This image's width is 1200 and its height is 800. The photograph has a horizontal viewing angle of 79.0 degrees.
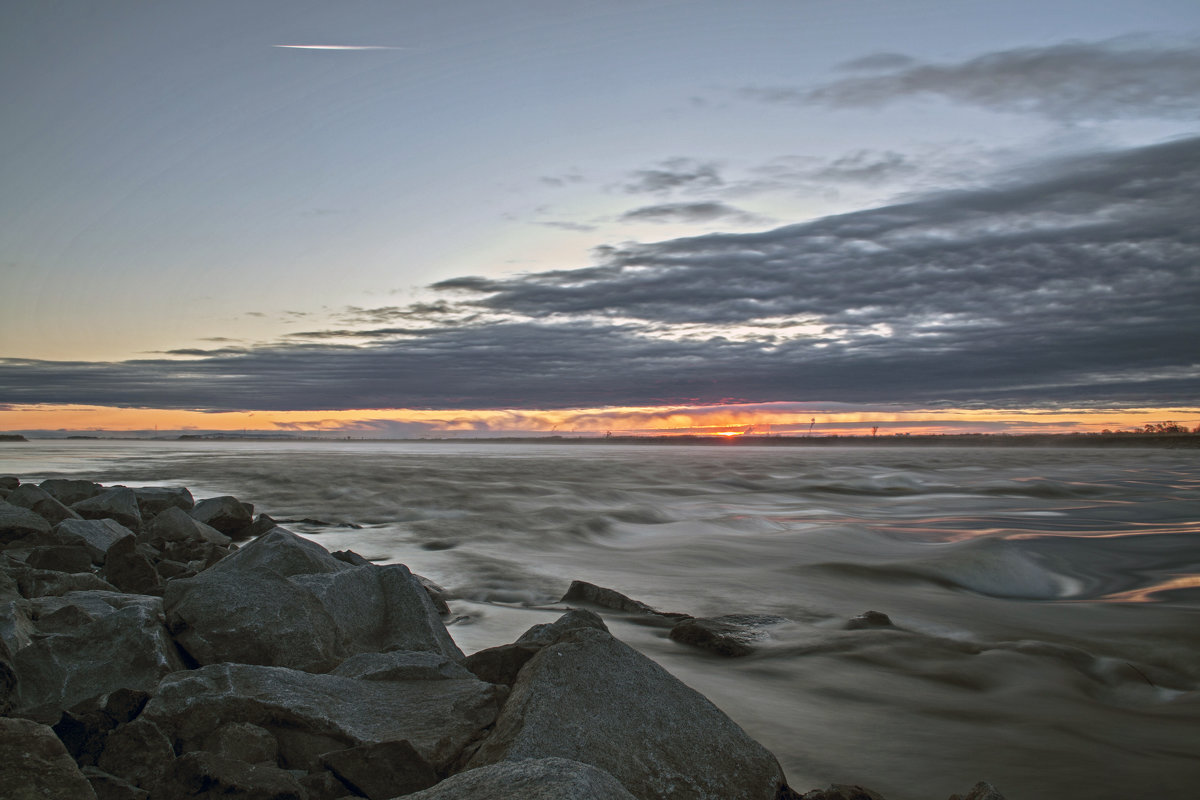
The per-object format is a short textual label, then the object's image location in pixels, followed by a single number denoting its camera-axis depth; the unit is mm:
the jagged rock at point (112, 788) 2637
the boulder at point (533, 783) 2197
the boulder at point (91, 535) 7771
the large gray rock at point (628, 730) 2916
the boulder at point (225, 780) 2668
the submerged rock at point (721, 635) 5992
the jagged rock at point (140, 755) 2811
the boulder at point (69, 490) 12406
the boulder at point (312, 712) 3129
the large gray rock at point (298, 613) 4344
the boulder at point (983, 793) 2824
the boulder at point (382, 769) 2844
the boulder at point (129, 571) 6020
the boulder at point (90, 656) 3746
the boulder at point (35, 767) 2375
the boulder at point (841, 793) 3002
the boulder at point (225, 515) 11391
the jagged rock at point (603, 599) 7274
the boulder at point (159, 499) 12190
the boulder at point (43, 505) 9836
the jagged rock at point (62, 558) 6531
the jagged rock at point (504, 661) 3990
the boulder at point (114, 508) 10461
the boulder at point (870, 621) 7070
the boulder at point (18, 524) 8297
